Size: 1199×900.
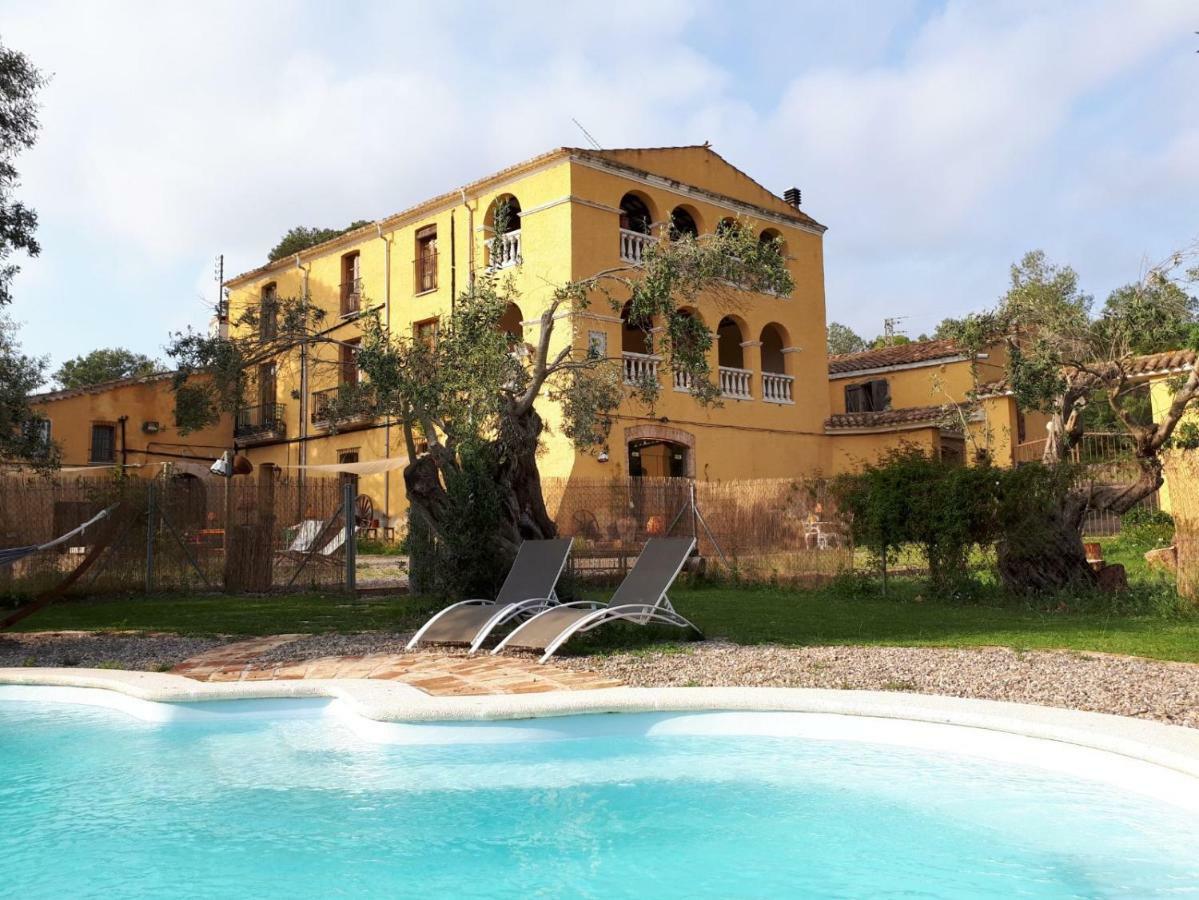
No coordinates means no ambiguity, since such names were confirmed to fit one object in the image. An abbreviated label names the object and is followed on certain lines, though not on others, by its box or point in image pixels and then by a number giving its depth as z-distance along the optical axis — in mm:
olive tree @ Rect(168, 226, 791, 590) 10750
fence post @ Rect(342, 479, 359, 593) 14367
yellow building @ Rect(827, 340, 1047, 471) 23906
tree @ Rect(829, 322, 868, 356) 56781
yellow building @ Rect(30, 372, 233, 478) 26422
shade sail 21109
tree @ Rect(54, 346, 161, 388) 46375
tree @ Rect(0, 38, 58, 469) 11859
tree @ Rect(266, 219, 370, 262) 36159
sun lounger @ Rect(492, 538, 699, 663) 7863
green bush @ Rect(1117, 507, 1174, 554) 16219
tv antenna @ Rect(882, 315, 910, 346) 44625
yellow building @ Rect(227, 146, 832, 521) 20797
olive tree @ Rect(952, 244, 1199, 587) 11594
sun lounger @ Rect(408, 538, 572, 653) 8602
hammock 9148
